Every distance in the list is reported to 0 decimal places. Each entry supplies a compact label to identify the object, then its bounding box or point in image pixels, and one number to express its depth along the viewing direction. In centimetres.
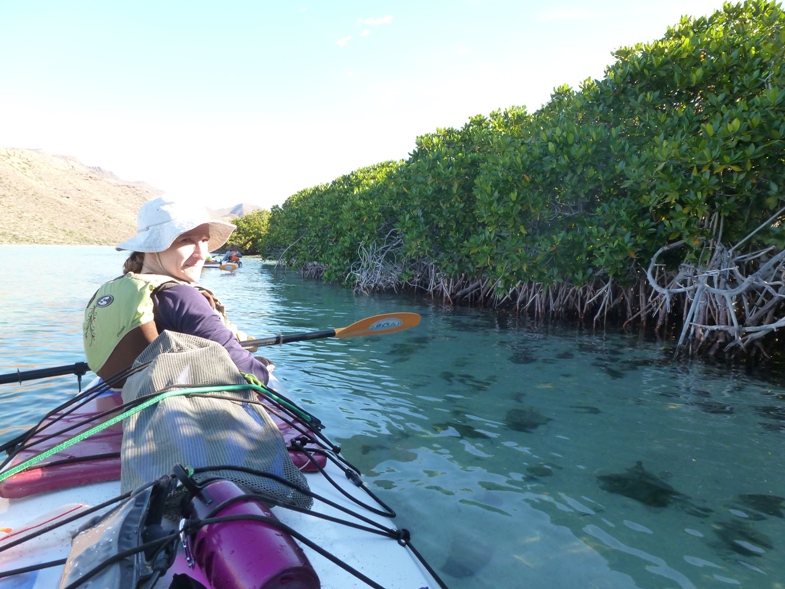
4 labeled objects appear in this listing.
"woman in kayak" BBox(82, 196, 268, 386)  240
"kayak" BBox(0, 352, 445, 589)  122
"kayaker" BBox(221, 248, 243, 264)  3098
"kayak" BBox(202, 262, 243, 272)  2343
